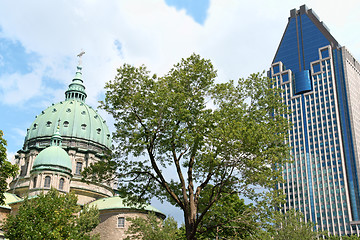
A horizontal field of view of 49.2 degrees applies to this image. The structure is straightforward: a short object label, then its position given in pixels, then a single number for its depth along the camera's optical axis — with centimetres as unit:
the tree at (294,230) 4294
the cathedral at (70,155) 6306
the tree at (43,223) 2823
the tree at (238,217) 1977
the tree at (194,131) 1909
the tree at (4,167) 2420
